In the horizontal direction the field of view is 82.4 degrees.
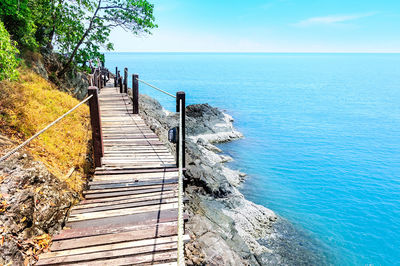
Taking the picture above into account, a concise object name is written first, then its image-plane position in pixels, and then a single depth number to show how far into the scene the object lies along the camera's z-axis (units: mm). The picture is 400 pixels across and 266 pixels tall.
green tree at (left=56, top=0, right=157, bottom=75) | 14633
